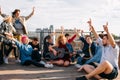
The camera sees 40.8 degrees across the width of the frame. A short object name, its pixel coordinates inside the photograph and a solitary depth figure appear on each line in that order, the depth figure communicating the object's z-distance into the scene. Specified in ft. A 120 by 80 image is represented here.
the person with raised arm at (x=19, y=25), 18.63
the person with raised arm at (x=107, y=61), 13.09
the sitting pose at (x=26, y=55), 16.97
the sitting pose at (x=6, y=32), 17.37
